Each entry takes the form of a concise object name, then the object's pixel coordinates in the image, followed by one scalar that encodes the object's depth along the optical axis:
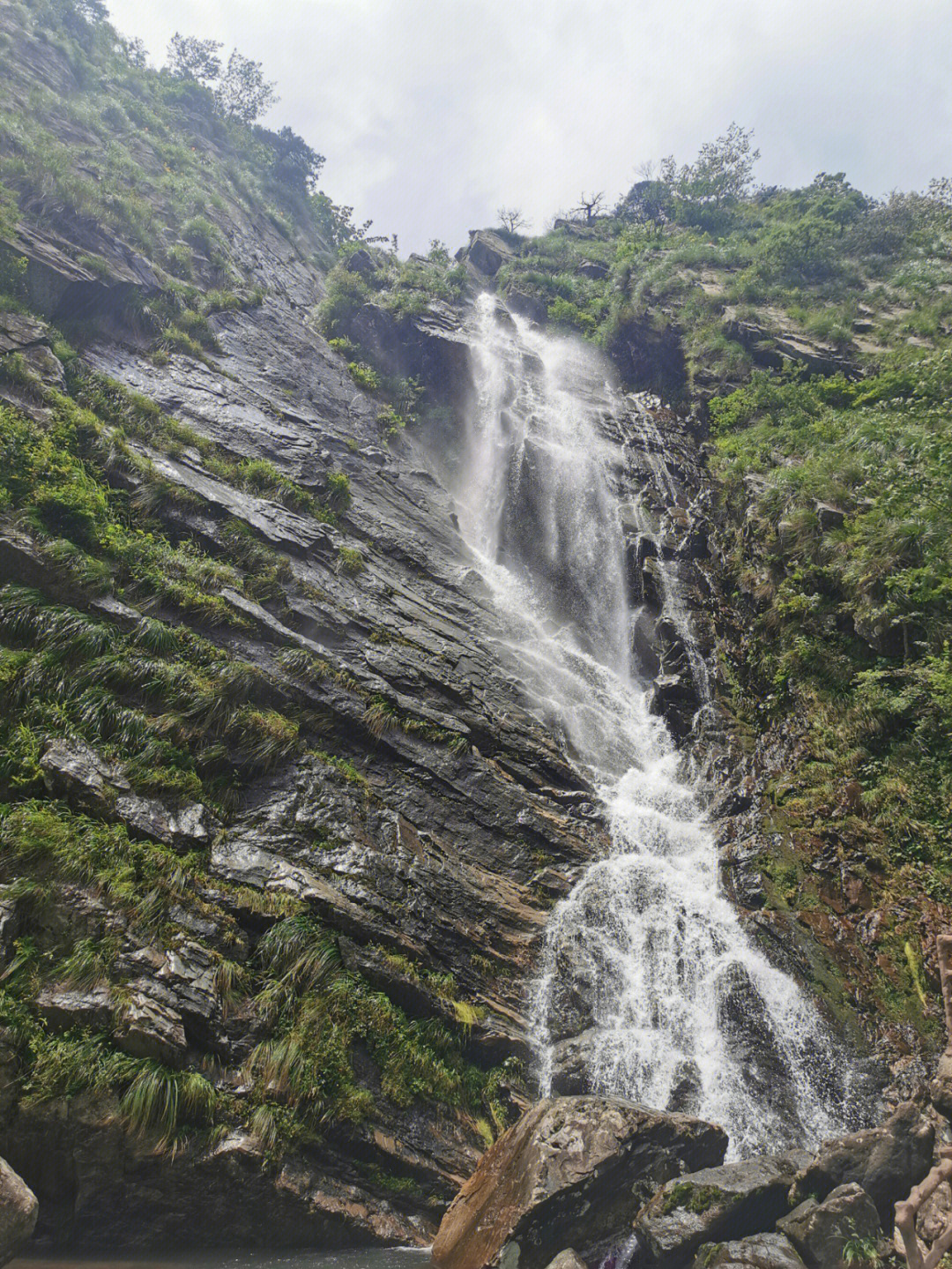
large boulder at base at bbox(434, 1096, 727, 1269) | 6.27
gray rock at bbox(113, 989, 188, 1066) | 6.23
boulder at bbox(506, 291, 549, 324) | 34.78
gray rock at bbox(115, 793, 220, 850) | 8.16
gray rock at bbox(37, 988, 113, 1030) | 6.02
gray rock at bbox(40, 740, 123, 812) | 7.84
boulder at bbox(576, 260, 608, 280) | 37.16
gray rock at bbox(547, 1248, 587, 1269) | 5.87
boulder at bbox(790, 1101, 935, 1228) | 5.85
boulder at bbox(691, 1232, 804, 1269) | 5.49
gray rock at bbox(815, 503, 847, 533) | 14.45
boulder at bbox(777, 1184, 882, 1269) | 5.48
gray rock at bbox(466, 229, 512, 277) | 40.91
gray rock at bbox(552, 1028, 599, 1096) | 8.69
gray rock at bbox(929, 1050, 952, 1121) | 6.03
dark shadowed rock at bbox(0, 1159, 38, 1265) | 4.62
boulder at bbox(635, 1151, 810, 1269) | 5.94
